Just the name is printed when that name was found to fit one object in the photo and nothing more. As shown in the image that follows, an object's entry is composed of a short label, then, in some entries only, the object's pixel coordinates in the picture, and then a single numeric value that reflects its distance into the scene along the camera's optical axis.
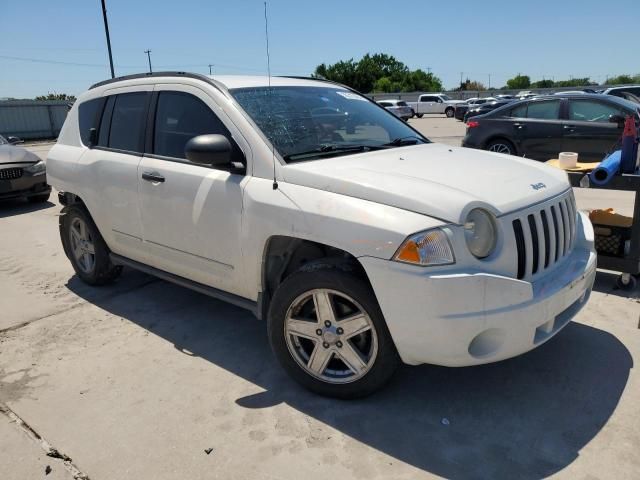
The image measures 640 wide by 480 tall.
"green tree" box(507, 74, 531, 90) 101.88
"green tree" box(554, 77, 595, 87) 81.16
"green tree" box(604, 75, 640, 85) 80.19
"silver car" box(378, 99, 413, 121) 38.41
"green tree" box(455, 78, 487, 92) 97.94
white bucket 4.72
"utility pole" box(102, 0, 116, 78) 25.23
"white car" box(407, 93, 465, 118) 45.25
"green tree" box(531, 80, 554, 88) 90.19
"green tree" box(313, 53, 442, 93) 82.00
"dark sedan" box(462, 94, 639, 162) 9.50
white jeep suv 2.62
